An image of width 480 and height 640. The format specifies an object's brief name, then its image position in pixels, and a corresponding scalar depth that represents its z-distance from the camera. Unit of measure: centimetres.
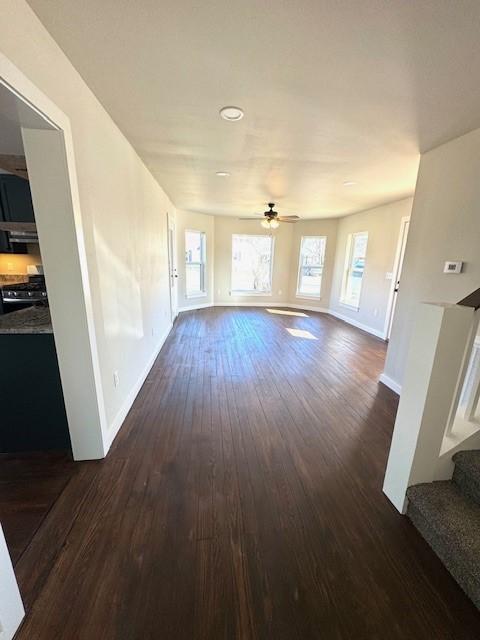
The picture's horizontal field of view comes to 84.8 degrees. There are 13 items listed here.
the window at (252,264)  739
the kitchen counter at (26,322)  167
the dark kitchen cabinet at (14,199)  338
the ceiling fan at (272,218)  485
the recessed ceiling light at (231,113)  186
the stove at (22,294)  343
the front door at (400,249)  448
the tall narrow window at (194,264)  658
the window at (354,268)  581
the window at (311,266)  706
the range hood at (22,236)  362
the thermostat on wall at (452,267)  225
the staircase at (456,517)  117
